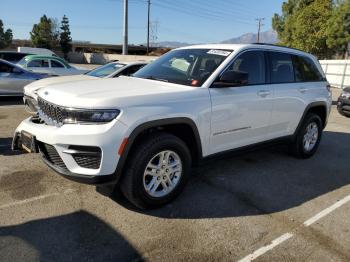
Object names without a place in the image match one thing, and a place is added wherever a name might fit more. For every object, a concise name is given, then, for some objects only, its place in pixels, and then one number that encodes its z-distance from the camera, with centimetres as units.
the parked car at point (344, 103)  1111
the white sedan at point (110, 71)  792
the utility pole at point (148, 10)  5928
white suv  336
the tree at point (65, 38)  6831
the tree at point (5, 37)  6012
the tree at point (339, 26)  2939
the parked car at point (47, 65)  1283
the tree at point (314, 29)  3262
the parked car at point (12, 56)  1473
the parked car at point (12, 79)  1063
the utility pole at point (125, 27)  2325
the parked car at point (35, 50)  2473
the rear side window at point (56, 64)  1312
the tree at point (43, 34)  6544
